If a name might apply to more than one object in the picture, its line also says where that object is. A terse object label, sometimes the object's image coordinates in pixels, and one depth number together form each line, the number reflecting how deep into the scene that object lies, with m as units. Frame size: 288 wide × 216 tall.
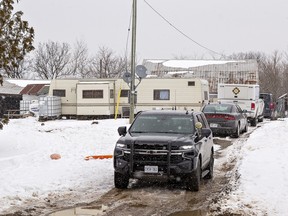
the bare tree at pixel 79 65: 77.38
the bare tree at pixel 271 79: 66.31
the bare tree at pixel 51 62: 78.06
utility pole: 21.67
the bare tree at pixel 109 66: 74.19
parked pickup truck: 27.38
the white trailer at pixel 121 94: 34.41
